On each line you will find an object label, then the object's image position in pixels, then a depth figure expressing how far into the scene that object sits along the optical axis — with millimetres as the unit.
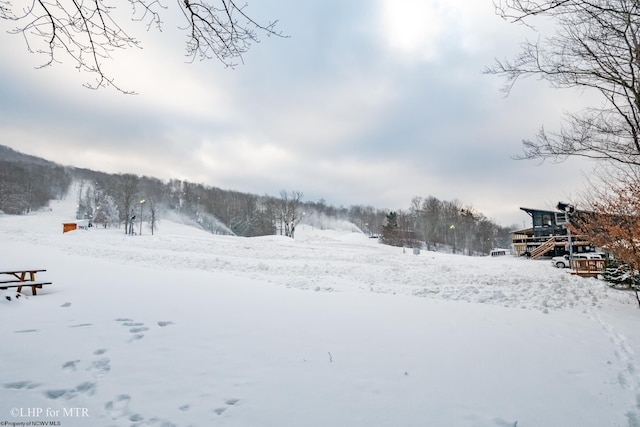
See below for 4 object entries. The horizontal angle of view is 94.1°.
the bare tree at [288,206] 65381
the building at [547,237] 32469
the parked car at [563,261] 23075
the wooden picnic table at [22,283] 6211
